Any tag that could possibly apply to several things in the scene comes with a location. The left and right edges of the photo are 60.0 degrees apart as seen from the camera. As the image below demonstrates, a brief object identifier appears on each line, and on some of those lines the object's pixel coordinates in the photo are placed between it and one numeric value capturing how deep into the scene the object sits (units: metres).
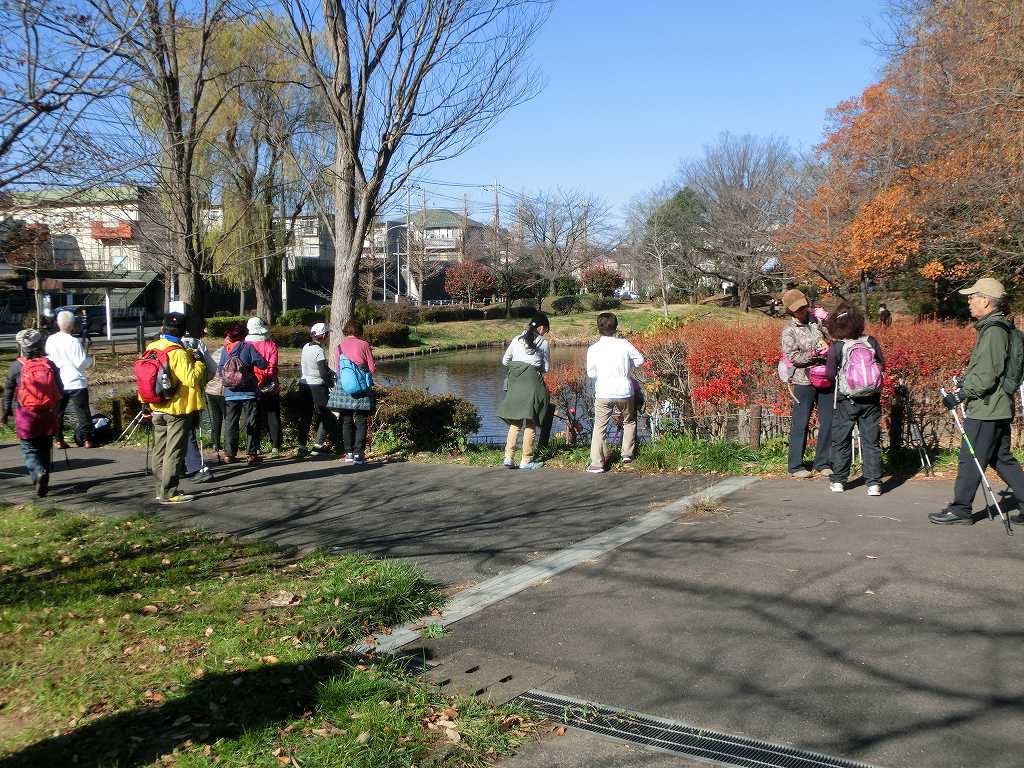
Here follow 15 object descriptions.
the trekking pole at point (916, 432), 8.72
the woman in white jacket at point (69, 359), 12.17
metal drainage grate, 3.46
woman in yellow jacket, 8.39
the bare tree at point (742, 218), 51.09
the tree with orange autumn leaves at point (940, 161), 15.30
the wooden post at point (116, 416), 13.75
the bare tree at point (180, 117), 8.91
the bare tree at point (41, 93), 5.46
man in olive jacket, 6.36
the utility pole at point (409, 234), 68.06
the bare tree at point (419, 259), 68.69
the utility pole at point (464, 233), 76.88
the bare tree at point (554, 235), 68.25
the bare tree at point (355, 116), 11.88
